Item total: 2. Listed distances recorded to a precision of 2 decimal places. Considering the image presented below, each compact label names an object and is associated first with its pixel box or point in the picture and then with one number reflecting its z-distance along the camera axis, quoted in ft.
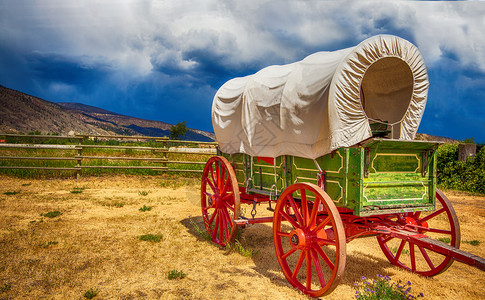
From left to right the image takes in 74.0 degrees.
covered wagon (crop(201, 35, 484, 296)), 11.31
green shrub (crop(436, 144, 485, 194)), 33.35
